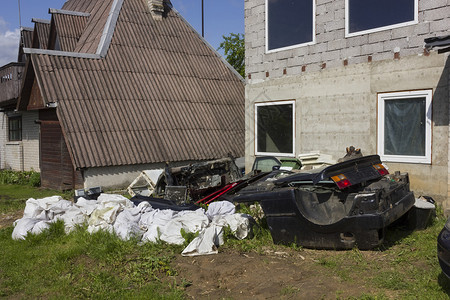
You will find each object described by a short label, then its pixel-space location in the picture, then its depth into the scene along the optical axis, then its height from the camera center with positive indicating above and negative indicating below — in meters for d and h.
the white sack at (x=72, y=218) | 7.22 -1.40
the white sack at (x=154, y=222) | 6.40 -1.33
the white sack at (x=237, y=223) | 6.36 -1.29
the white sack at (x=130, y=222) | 6.54 -1.35
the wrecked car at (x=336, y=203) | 5.25 -0.85
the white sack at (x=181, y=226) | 6.20 -1.32
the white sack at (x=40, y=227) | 7.03 -1.49
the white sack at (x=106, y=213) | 6.88 -1.25
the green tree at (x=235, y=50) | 28.56 +6.34
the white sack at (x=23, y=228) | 7.07 -1.52
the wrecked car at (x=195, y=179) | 8.79 -0.90
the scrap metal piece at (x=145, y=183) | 10.45 -1.13
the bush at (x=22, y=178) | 15.22 -1.48
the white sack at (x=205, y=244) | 5.79 -1.48
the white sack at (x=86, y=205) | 7.43 -1.22
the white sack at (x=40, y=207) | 7.51 -1.28
